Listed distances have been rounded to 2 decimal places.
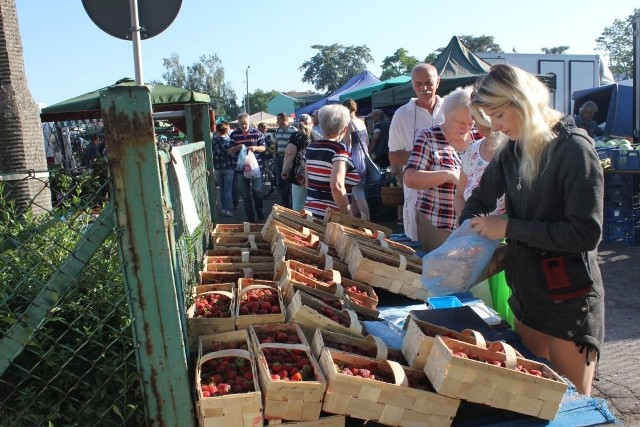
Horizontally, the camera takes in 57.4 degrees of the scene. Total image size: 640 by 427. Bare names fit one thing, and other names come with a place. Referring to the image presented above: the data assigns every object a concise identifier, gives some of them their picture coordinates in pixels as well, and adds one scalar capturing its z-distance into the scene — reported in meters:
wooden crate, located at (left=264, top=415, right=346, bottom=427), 1.89
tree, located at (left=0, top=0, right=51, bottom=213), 5.78
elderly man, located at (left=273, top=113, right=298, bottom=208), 9.91
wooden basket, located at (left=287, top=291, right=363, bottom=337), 2.36
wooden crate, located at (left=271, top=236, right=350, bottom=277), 3.26
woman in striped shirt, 4.21
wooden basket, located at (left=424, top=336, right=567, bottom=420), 1.89
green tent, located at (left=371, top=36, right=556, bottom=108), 9.80
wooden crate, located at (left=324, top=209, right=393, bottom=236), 4.11
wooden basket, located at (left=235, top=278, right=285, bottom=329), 2.41
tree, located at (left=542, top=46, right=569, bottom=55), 72.04
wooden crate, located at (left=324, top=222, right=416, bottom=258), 3.51
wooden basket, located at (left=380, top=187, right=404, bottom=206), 8.72
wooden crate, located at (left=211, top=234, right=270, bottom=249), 3.91
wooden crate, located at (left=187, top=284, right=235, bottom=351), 2.38
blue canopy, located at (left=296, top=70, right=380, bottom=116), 18.88
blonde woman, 1.99
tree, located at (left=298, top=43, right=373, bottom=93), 97.94
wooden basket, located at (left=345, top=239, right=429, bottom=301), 3.09
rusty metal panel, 1.81
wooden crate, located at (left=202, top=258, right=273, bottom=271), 3.30
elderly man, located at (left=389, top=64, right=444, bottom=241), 4.84
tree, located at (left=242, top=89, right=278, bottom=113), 93.65
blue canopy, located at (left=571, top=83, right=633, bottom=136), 14.96
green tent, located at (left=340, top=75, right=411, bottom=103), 14.94
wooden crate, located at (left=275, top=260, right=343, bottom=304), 2.72
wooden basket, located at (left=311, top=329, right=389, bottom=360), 2.19
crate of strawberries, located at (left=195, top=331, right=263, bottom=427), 1.85
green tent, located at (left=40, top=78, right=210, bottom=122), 9.52
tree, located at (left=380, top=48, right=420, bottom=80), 68.49
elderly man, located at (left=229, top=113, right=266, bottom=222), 9.92
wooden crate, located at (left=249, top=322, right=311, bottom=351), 2.28
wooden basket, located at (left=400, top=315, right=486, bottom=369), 2.07
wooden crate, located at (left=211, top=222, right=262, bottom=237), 4.24
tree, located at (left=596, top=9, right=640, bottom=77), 61.12
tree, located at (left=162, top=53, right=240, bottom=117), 75.50
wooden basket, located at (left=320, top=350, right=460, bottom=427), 1.90
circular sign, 2.95
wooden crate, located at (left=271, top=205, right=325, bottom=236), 4.10
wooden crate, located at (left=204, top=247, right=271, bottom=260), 3.69
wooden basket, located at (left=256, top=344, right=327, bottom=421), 1.86
